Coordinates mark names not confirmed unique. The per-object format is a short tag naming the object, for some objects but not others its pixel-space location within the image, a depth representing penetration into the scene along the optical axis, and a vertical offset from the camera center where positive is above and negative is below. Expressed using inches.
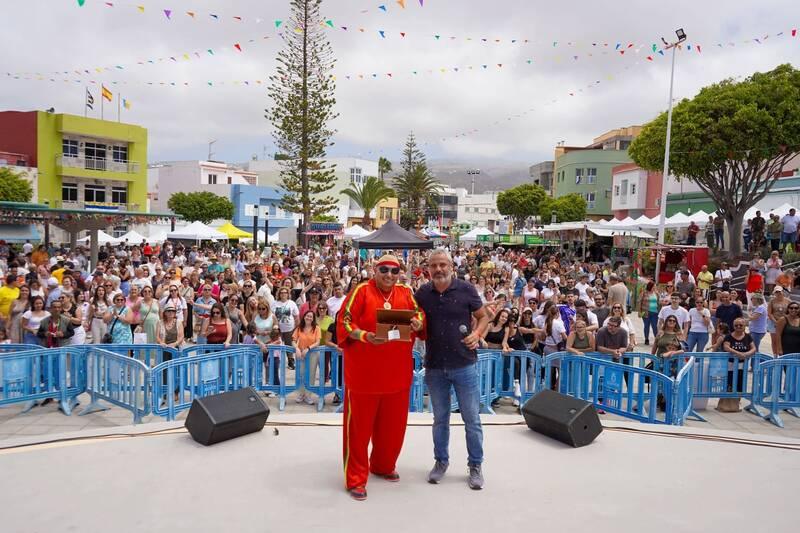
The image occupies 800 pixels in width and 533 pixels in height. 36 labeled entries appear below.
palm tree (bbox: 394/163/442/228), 2741.1 +226.8
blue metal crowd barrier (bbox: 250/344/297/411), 302.4 -71.0
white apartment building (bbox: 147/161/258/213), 2625.5 +231.3
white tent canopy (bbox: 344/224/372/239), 1222.5 +6.8
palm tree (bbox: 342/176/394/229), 2313.0 +163.7
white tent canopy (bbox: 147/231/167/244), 1348.4 -18.6
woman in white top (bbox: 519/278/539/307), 484.4 -43.5
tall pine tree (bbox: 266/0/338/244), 1277.1 +243.1
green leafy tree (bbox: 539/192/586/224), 2297.0 +132.0
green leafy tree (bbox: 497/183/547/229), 2608.3 +172.8
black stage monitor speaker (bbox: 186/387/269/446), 191.2 -59.8
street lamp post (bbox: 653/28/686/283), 870.4 +129.7
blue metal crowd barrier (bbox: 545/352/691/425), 259.4 -65.1
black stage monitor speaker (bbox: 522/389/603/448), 196.2 -58.6
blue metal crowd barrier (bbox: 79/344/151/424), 259.3 -68.5
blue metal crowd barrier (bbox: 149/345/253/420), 258.7 -66.9
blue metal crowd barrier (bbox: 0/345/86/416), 270.4 -69.4
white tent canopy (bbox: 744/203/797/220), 923.1 +59.5
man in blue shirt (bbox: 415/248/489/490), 162.1 -29.9
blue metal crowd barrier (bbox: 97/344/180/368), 291.6 -60.1
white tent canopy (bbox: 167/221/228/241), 1160.4 -4.0
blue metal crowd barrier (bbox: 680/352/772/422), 305.6 -65.6
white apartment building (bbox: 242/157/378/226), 3137.3 +340.3
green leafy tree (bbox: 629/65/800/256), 933.2 +181.4
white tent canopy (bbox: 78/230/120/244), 1204.7 -23.0
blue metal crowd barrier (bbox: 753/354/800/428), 300.7 -68.6
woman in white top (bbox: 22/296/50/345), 325.1 -50.6
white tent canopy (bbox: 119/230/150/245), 1257.4 -20.1
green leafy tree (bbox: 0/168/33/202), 1405.0 +88.7
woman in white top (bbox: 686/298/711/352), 389.4 -50.8
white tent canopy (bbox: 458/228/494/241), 1366.5 +9.2
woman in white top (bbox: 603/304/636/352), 323.4 -43.8
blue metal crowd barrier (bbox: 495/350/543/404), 302.8 -67.2
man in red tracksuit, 156.8 -36.1
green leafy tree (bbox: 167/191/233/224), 2314.2 +95.3
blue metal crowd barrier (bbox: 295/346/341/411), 305.0 -69.9
